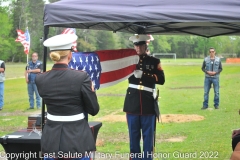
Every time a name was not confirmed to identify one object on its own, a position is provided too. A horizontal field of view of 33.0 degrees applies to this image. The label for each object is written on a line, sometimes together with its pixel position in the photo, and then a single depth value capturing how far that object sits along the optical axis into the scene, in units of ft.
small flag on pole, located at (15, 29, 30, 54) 51.08
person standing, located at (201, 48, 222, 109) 35.24
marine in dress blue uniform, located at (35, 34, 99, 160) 10.87
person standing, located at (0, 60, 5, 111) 35.58
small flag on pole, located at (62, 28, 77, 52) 32.68
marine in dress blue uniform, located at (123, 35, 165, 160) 15.74
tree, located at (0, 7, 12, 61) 139.85
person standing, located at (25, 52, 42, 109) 36.33
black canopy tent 11.78
